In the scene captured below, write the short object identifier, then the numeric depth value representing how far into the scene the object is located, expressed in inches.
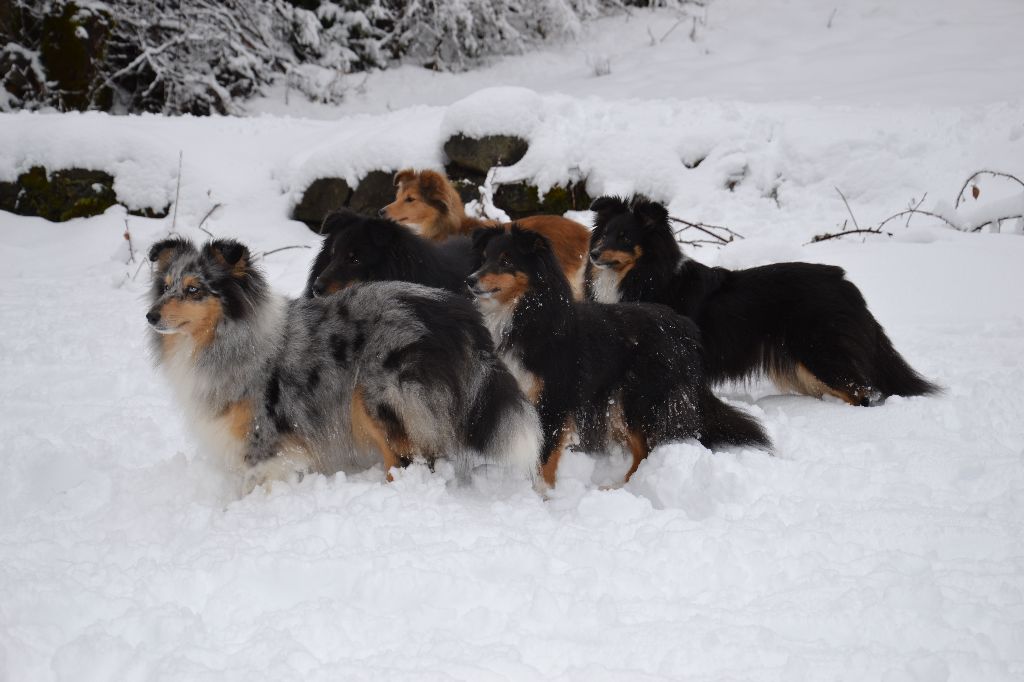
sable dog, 295.6
